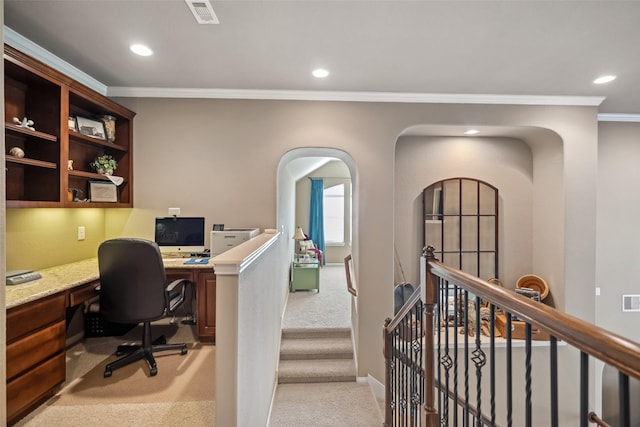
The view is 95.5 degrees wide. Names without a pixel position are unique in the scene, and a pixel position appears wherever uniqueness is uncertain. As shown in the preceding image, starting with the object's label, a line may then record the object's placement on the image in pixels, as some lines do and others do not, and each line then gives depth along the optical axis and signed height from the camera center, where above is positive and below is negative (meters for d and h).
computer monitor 3.14 -0.21
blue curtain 7.35 +0.04
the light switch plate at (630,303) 3.81 -1.15
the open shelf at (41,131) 2.17 +0.69
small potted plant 2.91 +0.50
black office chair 2.22 -0.55
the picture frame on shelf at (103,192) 2.83 +0.22
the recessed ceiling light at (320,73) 2.65 +1.32
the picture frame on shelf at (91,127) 2.69 +0.83
